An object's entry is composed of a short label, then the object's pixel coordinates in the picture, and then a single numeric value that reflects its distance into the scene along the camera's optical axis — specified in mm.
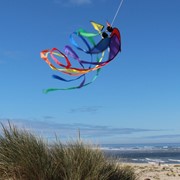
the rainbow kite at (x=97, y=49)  7582
